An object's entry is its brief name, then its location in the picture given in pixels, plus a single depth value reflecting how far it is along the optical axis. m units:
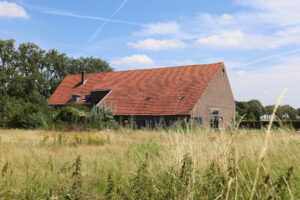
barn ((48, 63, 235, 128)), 27.00
